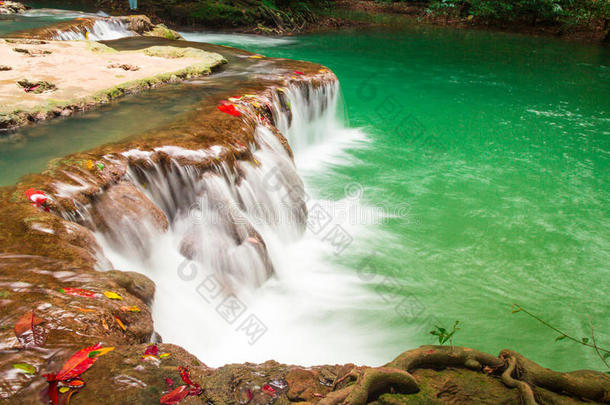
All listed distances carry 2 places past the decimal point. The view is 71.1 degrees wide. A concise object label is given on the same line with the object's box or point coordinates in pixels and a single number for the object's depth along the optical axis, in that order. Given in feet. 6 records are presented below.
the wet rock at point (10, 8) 43.50
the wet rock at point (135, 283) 8.66
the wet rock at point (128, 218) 11.77
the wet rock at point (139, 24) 39.40
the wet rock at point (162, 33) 39.14
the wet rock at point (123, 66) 23.38
